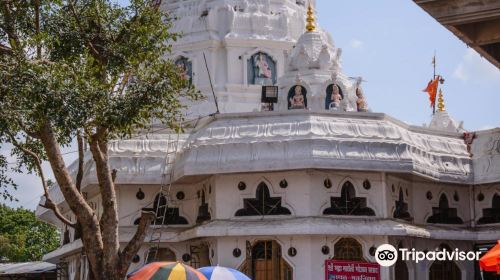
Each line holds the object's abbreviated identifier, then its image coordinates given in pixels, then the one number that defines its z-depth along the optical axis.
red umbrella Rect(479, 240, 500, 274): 16.67
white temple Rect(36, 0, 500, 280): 25.86
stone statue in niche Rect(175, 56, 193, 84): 37.45
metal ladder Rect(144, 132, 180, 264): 27.83
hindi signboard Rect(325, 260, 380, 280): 25.17
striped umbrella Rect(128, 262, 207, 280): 18.08
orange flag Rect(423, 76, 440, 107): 39.97
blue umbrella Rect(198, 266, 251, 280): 19.48
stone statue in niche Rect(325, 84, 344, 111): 31.73
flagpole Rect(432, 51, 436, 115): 39.88
